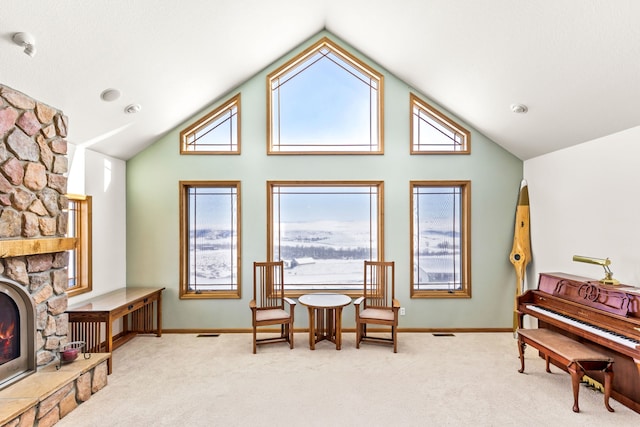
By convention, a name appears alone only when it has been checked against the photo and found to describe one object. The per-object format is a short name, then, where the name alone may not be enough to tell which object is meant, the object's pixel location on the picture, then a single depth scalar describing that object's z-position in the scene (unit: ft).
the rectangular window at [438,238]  15.65
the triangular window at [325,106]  15.57
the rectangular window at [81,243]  12.75
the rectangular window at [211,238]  15.61
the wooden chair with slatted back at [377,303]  12.91
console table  11.05
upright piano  8.61
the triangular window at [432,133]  15.51
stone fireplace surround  8.17
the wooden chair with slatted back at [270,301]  12.89
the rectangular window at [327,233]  15.67
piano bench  8.83
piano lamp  9.90
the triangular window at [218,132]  15.40
